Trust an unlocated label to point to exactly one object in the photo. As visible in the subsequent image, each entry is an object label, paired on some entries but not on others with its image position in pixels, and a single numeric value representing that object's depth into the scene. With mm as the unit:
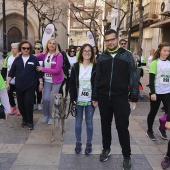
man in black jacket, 3723
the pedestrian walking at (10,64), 6559
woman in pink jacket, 5727
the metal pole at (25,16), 16961
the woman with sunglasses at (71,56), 9055
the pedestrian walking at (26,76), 5605
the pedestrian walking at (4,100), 3346
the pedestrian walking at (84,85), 4273
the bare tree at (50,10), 31578
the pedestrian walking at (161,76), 4852
